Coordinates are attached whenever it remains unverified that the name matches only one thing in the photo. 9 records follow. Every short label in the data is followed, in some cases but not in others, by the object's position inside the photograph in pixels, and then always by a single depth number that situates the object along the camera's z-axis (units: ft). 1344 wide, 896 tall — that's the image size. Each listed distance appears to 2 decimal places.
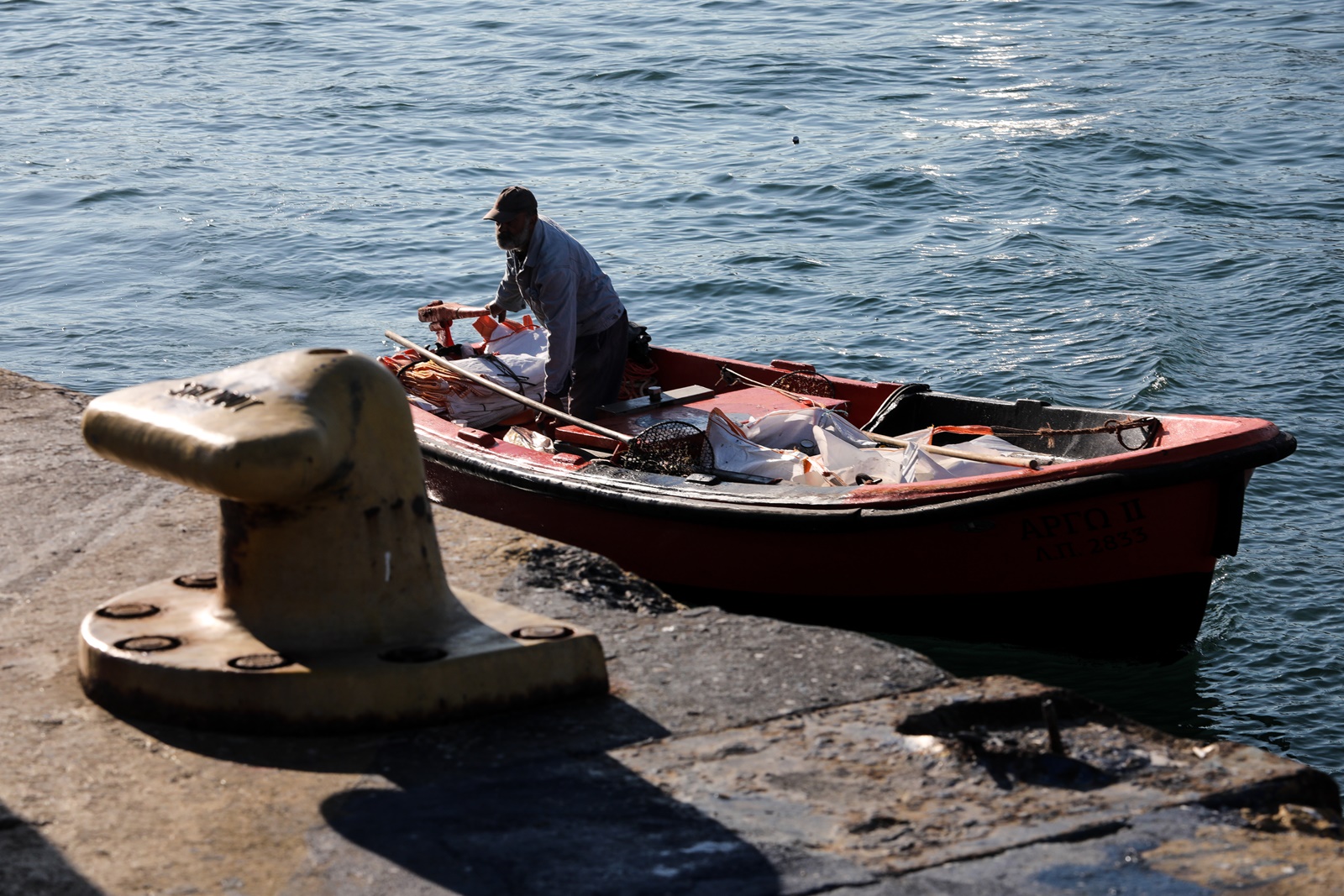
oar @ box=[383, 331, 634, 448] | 47.91
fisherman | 48.93
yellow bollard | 22.44
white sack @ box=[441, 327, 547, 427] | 55.47
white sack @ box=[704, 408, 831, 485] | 46.80
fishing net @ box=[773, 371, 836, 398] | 55.21
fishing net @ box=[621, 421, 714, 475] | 46.96
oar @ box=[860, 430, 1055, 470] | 43.01
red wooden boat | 40.65
